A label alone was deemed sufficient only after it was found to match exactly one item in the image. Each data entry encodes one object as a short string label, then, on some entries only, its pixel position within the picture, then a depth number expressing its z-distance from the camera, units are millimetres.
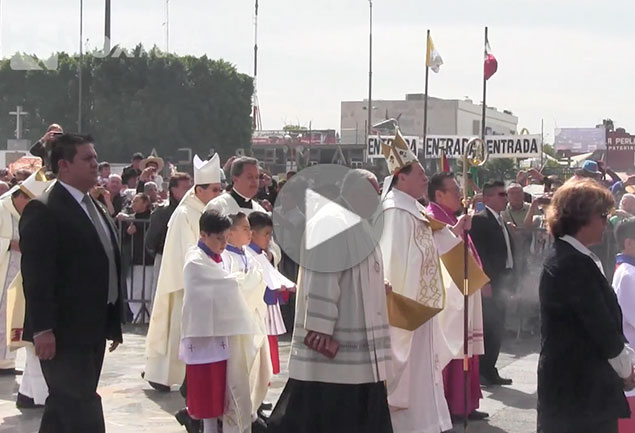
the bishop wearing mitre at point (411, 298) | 7180
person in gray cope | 5996
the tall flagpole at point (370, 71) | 60794
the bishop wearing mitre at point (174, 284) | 8570
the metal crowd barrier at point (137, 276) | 12945
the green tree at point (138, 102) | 57562
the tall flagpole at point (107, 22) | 32062
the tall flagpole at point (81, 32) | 46250
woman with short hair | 4969
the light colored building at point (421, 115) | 112688
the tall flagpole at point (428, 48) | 34138
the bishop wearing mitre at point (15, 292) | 8070
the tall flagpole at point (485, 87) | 26703
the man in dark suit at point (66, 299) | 5582
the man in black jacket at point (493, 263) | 9953
